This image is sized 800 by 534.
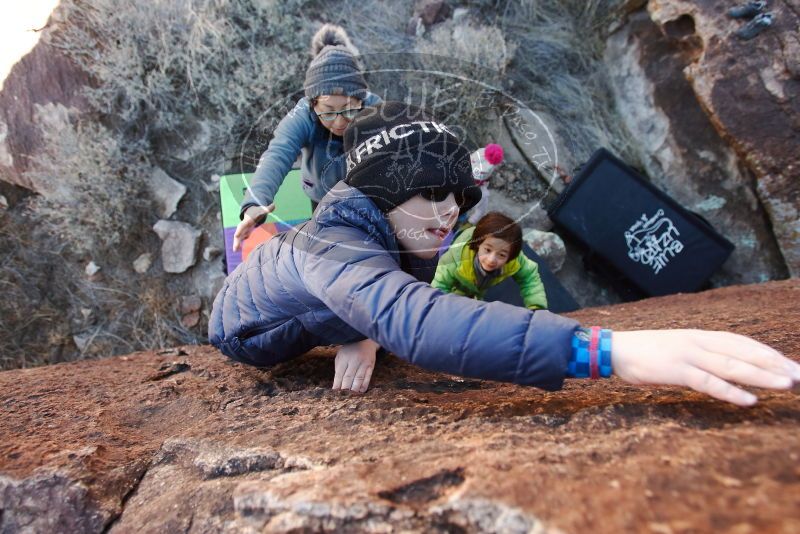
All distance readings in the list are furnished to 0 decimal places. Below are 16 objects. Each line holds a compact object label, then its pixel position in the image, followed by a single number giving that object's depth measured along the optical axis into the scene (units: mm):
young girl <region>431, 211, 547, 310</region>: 2488
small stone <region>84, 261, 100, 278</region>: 3588
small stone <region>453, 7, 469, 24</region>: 4148
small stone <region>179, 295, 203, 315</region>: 3562
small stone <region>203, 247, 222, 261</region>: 3602
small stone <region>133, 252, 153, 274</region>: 3617
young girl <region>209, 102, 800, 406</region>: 940
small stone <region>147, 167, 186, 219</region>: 3635
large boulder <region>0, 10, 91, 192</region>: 3428
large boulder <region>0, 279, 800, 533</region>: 728
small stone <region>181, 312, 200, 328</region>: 3533
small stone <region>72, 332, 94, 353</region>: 3520
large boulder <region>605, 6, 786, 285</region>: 3787
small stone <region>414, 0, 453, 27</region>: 4121
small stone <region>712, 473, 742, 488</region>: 710
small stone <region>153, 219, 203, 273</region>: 3596
